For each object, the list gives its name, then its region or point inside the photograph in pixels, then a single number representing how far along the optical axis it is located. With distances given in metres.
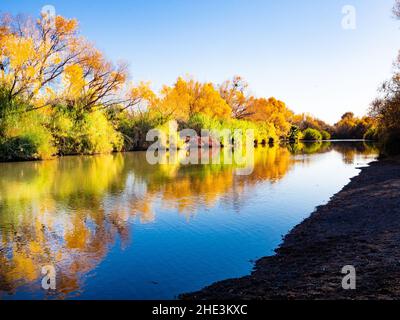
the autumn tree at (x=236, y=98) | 72.56
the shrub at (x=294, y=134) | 93.44
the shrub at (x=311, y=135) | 97.12
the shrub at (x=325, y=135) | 107.98
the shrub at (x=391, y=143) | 27.61
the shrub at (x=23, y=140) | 27.81
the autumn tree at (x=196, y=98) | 55.97
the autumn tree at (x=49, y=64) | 29.55
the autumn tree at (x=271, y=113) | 75.31
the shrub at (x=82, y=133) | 33.75
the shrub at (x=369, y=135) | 77.47
